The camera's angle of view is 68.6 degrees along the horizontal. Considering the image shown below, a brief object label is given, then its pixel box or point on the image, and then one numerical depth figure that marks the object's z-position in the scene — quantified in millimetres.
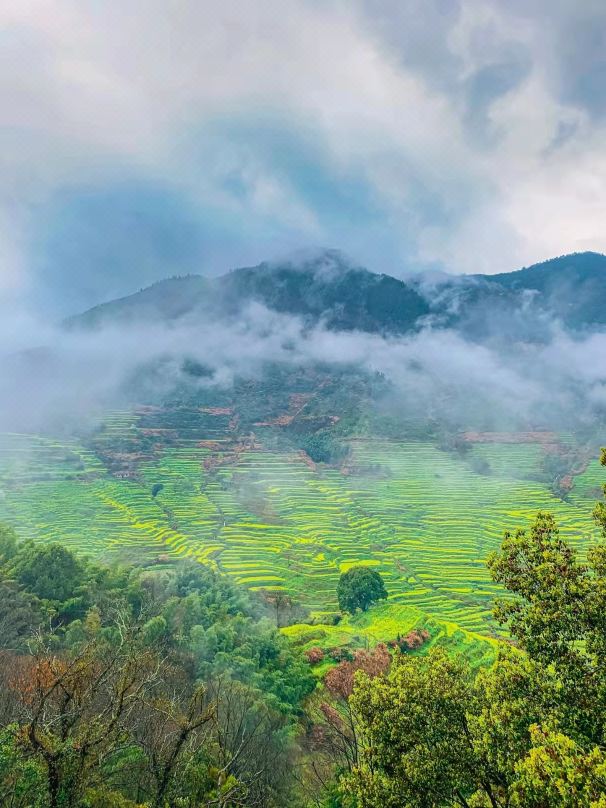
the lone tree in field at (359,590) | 54938
